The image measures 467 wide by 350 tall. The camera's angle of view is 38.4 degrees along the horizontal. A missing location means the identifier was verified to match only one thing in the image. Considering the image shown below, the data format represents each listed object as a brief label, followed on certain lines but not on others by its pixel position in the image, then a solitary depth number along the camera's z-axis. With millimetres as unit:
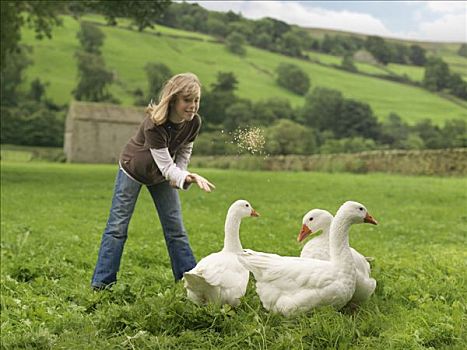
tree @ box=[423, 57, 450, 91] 40572
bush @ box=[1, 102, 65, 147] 83812
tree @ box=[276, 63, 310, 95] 75312
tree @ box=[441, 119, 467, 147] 46188
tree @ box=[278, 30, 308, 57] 77750
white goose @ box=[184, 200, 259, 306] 5652
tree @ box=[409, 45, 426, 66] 55344
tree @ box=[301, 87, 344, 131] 45662
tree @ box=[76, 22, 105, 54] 109688
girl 6305
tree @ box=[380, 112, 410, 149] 59125
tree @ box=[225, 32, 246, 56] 53328
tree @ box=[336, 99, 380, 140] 54297
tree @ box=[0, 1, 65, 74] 28141
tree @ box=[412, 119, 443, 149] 51812
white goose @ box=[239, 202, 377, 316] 5215
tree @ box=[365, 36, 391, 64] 59281
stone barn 70562
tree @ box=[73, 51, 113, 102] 101188
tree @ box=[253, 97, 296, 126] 28131
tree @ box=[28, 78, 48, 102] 97762
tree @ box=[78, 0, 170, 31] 26500
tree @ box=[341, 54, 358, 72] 84438
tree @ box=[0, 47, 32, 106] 97375
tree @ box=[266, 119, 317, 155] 23297
